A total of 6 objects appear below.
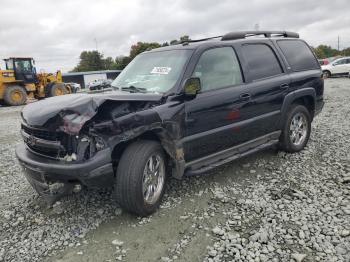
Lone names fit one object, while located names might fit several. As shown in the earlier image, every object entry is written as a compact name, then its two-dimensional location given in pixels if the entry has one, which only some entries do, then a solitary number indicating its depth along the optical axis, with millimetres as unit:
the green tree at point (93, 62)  80000
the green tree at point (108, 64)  80712
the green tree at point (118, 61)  61653
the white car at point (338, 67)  24469
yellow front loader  18281
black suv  3117
